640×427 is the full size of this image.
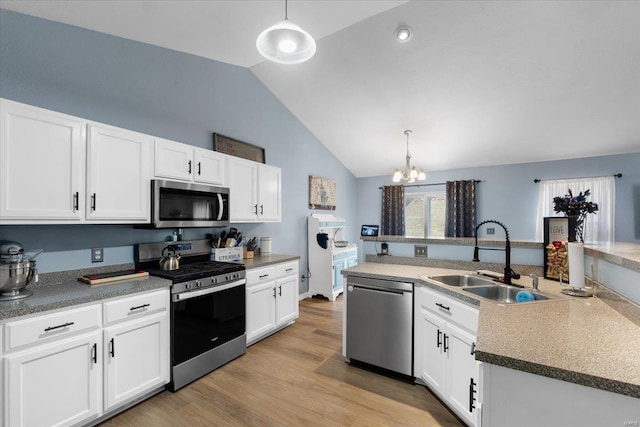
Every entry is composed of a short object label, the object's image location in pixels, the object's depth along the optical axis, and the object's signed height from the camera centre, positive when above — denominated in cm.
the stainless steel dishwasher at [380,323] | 224 -93
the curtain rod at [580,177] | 456 +68
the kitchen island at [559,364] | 78 -47
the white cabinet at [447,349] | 170 -95
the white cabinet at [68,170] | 167 +31
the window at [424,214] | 611 +3
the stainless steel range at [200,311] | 220 -86
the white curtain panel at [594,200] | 461 +27
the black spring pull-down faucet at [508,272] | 195 -41
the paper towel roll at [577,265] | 162 -30
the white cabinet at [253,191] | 317 +30
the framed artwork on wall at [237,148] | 340 +89
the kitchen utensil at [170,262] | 251 -44
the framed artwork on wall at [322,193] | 512 +44
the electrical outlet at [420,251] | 270 -36
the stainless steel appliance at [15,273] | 160 -36
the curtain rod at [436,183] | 564 +71
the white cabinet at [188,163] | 246 +51
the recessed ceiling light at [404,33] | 296 +201
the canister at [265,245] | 380 -42
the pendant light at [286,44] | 160 +107
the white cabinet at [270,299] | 290 -97
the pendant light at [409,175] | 381 +57
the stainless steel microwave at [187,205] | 237 +10
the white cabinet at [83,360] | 146 -91
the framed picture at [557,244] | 193 -21
